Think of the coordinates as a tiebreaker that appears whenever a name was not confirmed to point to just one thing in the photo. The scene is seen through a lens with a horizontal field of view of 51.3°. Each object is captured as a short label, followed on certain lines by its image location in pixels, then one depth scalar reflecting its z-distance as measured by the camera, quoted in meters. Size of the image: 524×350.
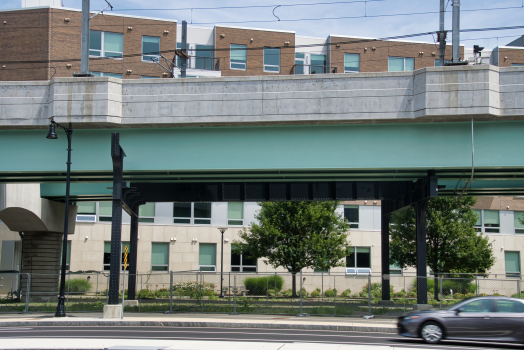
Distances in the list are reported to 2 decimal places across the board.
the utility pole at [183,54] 26.98
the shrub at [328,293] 37.92
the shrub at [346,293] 38.74
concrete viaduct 18.58
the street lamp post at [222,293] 36.38
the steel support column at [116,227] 19.36
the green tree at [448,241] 33.66
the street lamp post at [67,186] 18.75
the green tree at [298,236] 36.22
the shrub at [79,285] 37.03
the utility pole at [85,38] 20.59
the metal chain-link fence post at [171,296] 22.85
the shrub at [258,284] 40.06
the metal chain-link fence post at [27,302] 23.32
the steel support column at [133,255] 25.23
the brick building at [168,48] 41.75
